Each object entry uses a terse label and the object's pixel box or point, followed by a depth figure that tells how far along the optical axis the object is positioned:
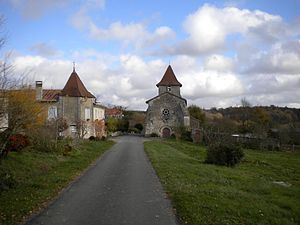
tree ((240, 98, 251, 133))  71.26
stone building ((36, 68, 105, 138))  45.34
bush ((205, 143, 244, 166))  21.59
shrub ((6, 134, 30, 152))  18.27
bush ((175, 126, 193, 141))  54.28
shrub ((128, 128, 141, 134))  78.25
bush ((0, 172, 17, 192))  11.78
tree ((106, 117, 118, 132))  59.67
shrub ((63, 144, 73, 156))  24.25
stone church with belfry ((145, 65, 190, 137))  59.50
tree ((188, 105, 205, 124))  72.89
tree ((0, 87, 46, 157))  14.83
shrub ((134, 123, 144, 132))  79.29
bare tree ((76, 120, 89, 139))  41.09
